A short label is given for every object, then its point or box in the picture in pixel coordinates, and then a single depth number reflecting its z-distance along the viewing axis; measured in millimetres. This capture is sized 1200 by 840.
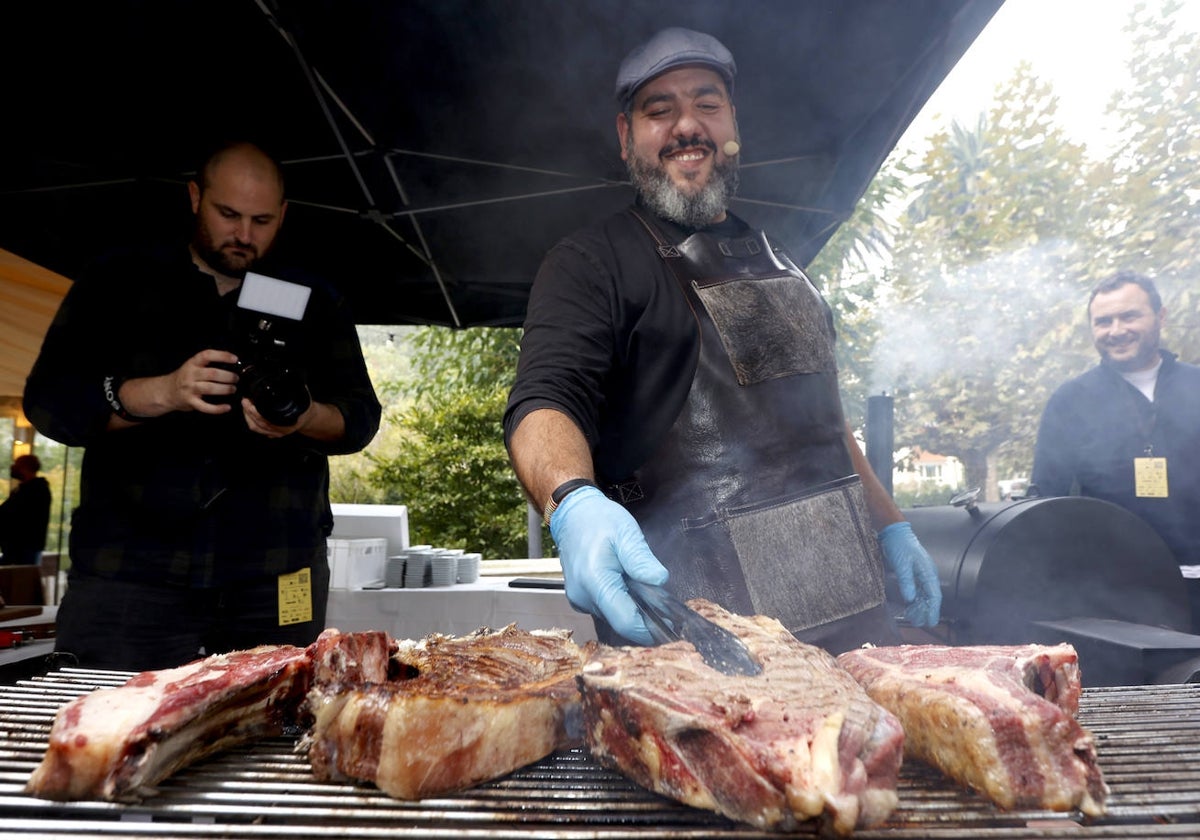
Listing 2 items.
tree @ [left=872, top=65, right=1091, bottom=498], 17234
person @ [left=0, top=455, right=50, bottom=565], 9039
